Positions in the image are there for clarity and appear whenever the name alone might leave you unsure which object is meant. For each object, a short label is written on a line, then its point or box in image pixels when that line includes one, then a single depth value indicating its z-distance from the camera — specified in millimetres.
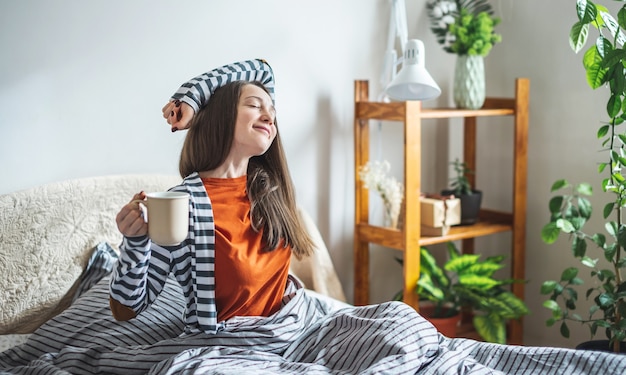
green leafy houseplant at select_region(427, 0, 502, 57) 2779
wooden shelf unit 2639
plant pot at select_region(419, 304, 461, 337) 2775
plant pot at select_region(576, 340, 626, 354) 2416
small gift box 2744
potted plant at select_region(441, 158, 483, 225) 2877
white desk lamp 2303
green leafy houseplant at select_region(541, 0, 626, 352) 2139
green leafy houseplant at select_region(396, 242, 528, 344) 2723
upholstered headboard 2107
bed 1598
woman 1674
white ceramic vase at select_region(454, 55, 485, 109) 2814
